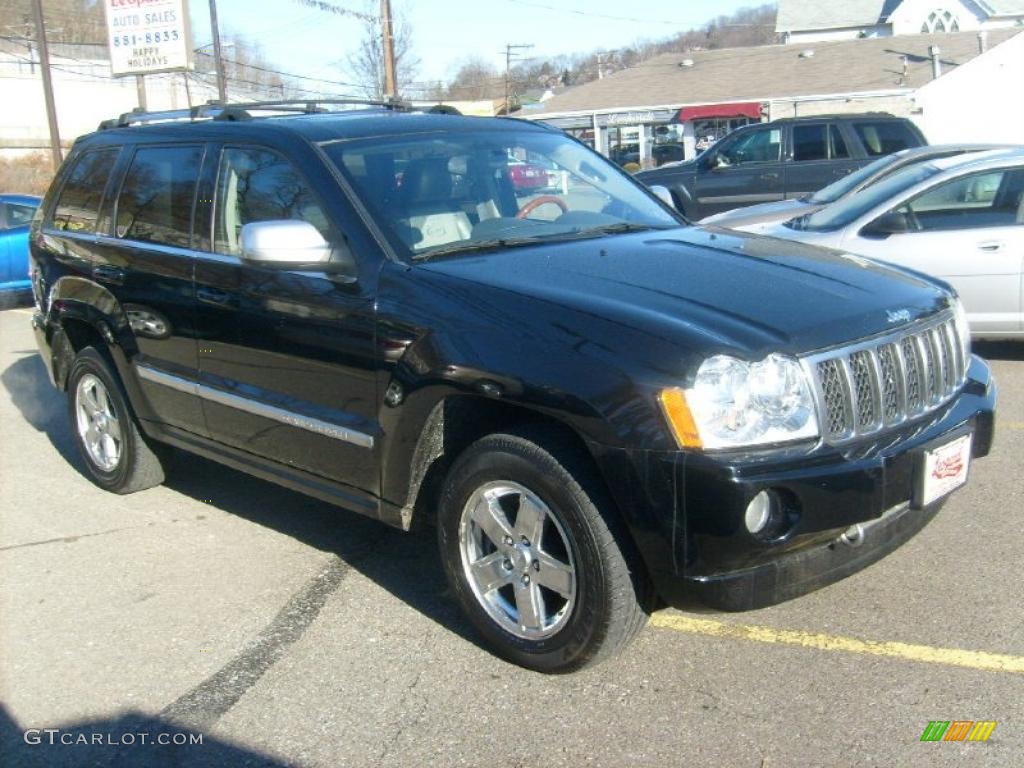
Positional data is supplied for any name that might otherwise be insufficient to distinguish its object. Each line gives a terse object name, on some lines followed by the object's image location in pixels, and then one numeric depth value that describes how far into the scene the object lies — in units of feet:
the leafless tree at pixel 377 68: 148.66
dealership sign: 90.22
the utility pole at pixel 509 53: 243.60
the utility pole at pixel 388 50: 105.91
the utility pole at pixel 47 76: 85.81
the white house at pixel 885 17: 153.89
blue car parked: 44.39
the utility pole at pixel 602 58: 260.19
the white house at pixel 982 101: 110.11
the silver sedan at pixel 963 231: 25.31
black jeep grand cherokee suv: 10.53
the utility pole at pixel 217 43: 110.80
